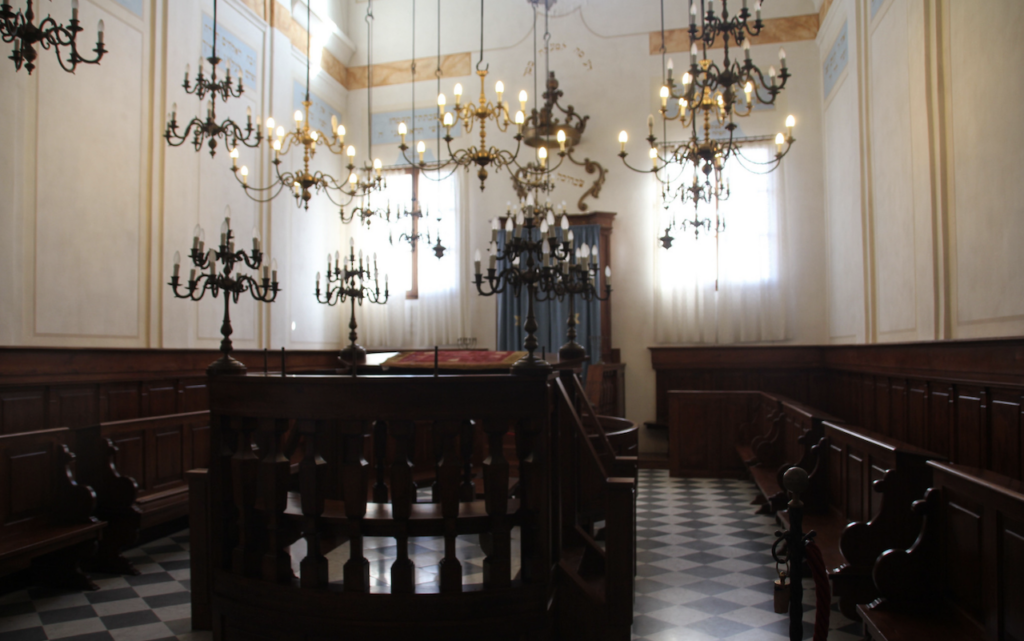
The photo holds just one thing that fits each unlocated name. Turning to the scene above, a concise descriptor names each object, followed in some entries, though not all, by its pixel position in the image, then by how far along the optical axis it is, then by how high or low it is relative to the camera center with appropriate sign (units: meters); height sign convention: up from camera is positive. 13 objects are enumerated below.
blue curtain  9.91 +0.33
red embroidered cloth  5.68 -0.16
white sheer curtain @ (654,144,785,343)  9.62 +0.98
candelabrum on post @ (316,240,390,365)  3.46 +0.31
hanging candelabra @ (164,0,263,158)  5.89 +2.04
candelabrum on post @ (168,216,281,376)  3.14 +0.47
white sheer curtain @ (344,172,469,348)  10.72 +1.05
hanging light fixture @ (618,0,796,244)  4.88 +1.92
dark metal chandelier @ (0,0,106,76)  3.09 +1.47
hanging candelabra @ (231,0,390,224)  6.82 +2.07
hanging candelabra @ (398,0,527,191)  6.19 +2.07
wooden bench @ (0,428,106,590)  3.71 -0.92
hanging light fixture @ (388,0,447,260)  7.72 +1.72
